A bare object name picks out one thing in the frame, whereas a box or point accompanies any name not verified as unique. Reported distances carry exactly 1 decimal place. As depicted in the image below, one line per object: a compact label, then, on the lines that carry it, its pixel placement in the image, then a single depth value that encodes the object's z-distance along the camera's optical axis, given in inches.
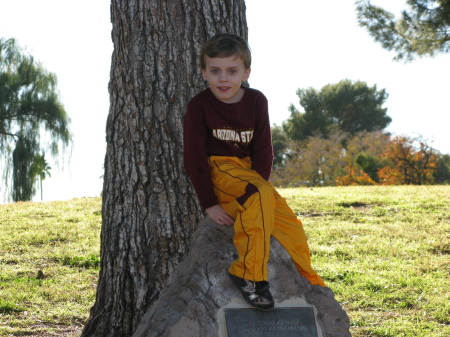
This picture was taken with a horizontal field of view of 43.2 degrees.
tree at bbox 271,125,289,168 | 1280.8
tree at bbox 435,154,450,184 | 880.3
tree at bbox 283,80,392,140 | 1501.0
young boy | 128.3
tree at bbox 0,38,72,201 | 879.7
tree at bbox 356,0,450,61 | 580.7
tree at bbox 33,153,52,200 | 847.1
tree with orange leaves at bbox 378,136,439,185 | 856.5
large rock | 127.7
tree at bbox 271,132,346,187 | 1134.4
